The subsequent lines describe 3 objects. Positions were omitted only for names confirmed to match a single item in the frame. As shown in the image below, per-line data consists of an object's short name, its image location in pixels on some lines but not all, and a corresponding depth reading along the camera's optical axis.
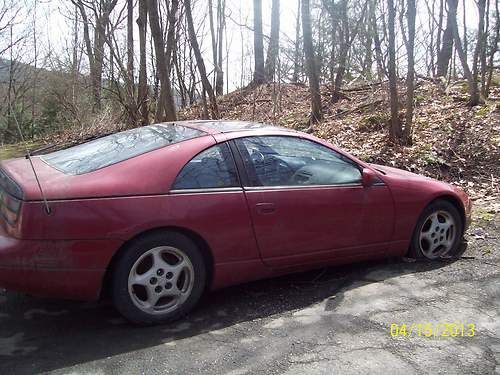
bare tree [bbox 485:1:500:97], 9.47
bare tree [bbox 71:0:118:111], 12.29
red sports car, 3.12
